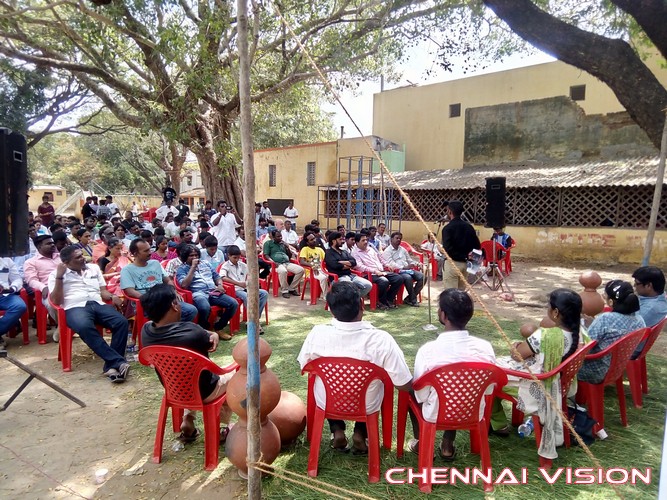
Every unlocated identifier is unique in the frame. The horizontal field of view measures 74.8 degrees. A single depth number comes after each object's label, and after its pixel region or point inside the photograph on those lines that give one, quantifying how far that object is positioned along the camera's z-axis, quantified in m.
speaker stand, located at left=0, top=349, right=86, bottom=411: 3.16
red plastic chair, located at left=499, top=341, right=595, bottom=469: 2.62
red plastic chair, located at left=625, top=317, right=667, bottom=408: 3.48
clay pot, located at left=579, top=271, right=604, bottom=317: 3.65
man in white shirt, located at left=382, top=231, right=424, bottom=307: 7.28
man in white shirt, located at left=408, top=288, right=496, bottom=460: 2.51
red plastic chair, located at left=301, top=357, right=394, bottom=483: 2.48
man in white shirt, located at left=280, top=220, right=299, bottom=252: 10.30
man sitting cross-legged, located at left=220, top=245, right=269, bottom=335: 5.70
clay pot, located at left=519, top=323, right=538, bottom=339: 3.13
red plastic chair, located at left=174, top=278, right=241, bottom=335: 5.25
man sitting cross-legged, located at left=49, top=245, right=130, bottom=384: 4.17
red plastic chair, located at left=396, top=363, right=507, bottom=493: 2.37
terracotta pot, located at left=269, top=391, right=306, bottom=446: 2.79
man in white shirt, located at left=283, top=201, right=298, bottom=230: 15.13
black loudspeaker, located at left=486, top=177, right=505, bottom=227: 8.16
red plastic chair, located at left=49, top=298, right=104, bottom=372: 4.33
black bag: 2.90
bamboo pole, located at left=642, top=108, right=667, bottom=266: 5.39
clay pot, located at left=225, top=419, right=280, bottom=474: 2.46
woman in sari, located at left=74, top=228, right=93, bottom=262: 6.01
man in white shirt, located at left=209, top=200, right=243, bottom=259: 9.58
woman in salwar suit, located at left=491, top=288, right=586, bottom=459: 2.66
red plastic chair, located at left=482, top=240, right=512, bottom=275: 9.61
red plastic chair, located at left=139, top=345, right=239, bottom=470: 2.66
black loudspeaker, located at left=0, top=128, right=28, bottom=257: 2.98
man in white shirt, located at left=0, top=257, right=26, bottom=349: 4.72
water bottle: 2.94
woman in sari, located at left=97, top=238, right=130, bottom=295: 5.44
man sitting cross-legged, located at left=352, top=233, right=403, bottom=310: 7.02
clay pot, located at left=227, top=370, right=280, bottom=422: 2.42
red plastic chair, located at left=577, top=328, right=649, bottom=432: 3.00
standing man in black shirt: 5.45
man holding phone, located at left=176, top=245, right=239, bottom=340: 5.20
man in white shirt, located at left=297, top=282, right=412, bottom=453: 2.53
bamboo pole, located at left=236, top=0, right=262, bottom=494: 1.91
